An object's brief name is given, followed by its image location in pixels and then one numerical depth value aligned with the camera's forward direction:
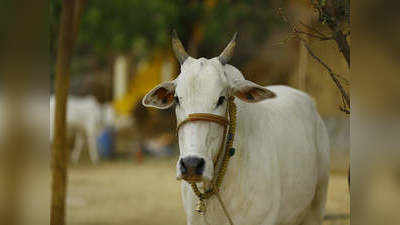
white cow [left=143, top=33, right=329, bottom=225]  5.37
